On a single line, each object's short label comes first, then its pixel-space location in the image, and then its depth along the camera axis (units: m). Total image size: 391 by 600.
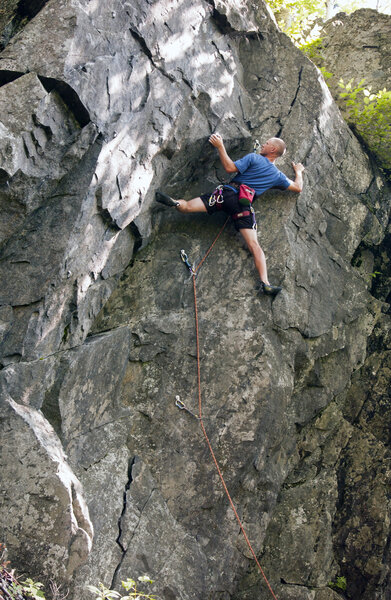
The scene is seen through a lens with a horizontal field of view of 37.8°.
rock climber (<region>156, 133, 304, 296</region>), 6.61
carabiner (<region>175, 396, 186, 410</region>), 6.12
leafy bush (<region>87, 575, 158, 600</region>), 3.88
